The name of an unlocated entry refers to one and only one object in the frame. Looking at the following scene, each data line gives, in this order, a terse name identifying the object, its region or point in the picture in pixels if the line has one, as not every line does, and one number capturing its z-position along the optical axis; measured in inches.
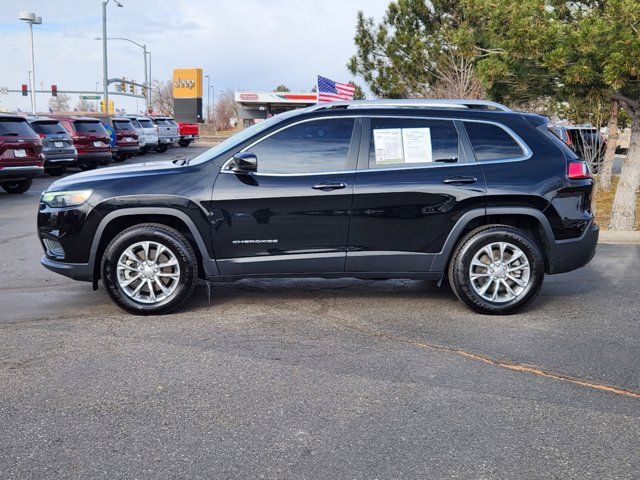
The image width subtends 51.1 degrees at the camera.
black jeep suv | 223.1
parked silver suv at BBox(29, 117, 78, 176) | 761.6
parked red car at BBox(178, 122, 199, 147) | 1540.4
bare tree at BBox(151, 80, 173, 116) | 3437.5
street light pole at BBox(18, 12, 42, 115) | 1875.0
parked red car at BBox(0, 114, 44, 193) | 575.5
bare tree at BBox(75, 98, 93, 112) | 4311.0
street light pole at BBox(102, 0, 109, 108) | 1547.7
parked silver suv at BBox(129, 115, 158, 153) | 1196.5
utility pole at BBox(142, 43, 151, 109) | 2331.7
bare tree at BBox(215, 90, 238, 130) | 3408.0
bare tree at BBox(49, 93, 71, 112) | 4562.5
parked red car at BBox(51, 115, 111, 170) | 857.5
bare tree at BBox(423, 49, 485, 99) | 741.0
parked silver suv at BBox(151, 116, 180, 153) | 1312.7
